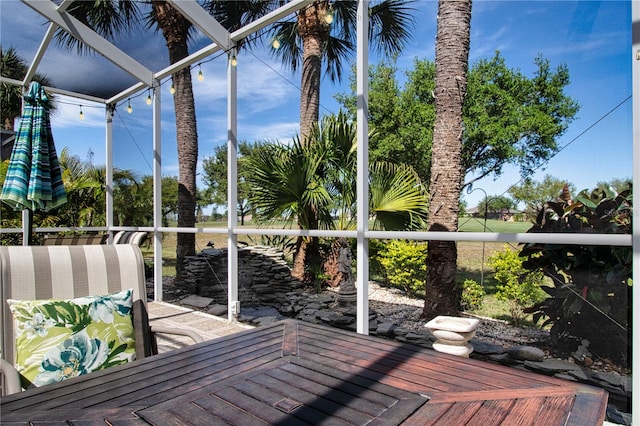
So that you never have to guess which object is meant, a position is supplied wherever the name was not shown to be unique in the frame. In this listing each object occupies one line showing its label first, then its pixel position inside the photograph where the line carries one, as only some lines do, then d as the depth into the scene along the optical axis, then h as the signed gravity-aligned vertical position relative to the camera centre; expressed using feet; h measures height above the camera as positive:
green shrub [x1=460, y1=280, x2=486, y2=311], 8.68 -1.92
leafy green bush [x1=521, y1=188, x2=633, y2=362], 6.68 -1.18
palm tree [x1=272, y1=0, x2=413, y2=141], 13.53 +6.29
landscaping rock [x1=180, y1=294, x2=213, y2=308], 15.27 -3.56
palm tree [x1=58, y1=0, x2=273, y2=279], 16.63 +7.29
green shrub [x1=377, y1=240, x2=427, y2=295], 9.96 -1.40
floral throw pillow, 5.63 -1.86
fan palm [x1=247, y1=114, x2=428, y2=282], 11.05 +0.59
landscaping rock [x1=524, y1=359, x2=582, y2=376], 7.22 -2.92
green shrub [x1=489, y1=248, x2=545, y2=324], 7.68 -1.47
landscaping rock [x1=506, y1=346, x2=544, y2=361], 7.64 -2.83
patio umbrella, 12.12 +1.47
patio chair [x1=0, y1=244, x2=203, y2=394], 6.04 -1.11
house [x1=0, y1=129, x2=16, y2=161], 25.43 +4.02
